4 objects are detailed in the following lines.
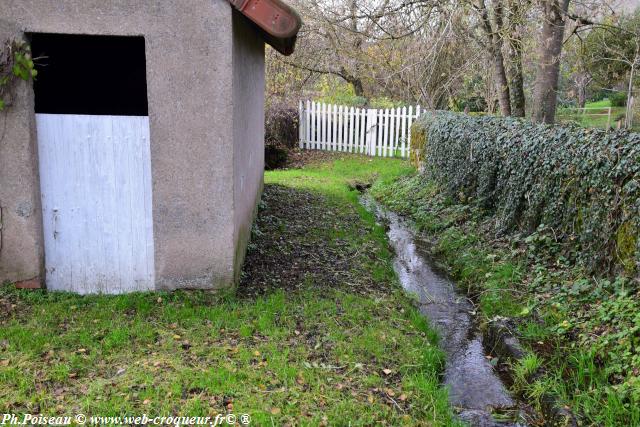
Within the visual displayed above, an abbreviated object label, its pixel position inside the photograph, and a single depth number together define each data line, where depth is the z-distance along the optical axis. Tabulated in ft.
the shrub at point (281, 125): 55.77
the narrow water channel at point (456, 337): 14.48
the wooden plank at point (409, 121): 56.11
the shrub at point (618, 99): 84.66
